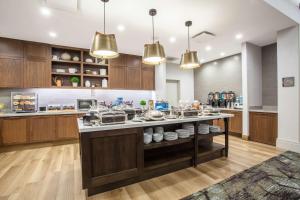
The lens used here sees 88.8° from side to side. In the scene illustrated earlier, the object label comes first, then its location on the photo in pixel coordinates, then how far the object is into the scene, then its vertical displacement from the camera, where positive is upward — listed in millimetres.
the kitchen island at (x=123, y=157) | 1896 -811
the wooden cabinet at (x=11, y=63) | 3912 +978
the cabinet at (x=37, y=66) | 4156 +954
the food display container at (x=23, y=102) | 4012 -36
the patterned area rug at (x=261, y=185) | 1927 -1207
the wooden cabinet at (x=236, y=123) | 4750 -773
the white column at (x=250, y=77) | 4469 +670
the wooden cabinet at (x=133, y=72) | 5434 +1002
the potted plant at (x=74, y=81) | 4762 +603
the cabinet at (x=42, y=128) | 3936 -734
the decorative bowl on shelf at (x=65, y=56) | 4629 +1342
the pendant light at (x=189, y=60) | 3074 +813
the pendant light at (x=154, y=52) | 2576 +814
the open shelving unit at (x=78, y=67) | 4684 +1089
